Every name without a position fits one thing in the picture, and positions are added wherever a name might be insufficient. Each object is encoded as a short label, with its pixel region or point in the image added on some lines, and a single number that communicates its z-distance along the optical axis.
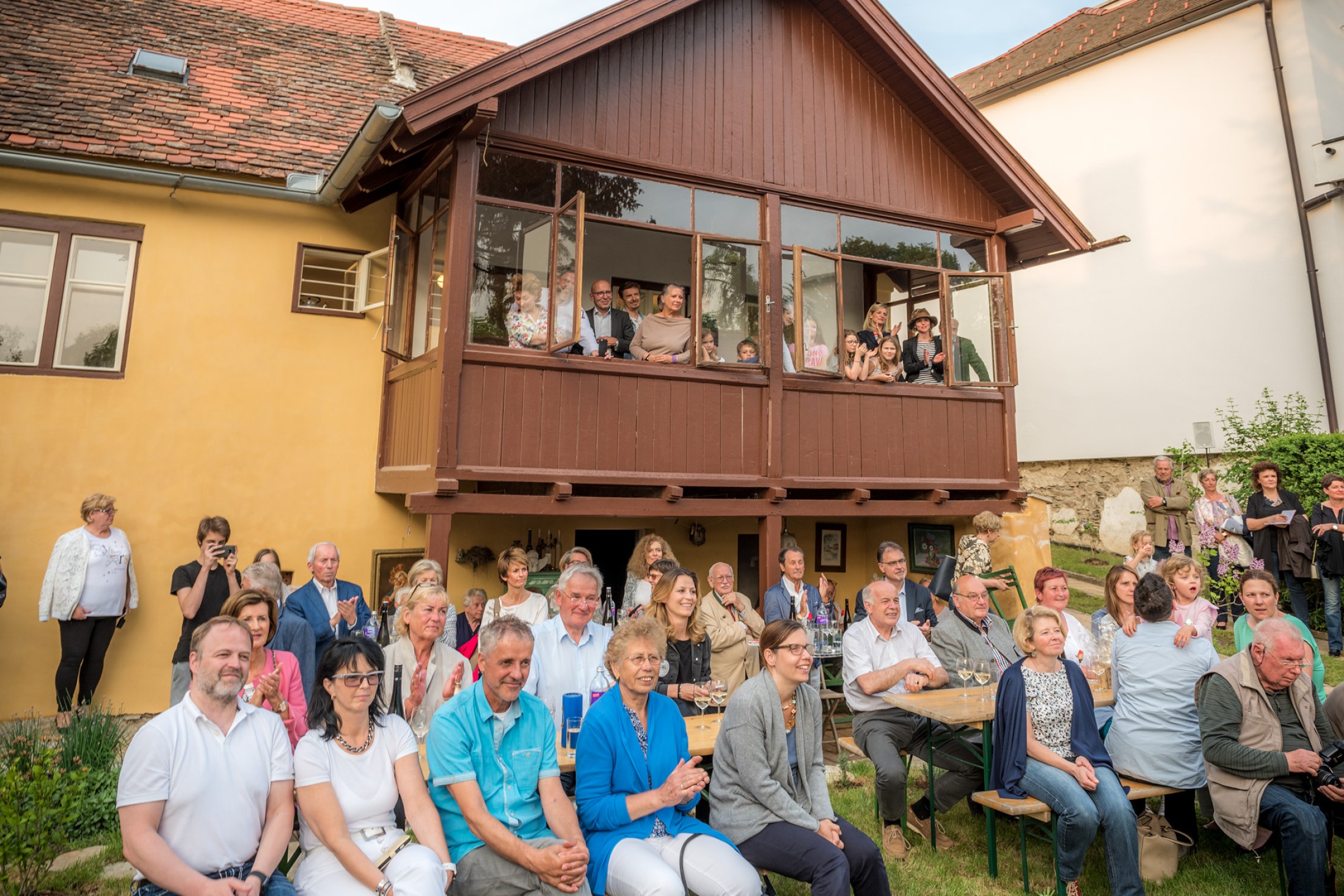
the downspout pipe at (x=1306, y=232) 11.88
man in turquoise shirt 3.16
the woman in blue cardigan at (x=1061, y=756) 4.08
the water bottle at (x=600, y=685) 4.39
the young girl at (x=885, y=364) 8.79
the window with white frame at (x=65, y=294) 7.50
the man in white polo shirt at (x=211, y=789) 2.83
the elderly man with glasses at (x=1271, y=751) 4.02
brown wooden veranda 7.01
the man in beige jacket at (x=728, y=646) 5.84
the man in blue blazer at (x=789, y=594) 6.75
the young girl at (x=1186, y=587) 5.47
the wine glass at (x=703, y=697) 4.47
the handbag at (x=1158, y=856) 4.52
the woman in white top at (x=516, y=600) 5.82
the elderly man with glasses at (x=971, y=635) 5.49
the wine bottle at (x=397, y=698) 4.02
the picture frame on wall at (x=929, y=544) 10.51
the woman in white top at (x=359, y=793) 3.01
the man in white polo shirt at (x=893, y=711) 4.87
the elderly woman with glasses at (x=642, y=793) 3.28
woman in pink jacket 3.89
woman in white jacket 6.66
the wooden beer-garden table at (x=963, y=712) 4.45
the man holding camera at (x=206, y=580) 6.18
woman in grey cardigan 3.54
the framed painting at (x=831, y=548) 10.51
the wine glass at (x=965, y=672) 5.21
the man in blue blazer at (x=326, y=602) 5.48
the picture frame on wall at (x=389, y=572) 8.37
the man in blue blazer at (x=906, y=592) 6.30
